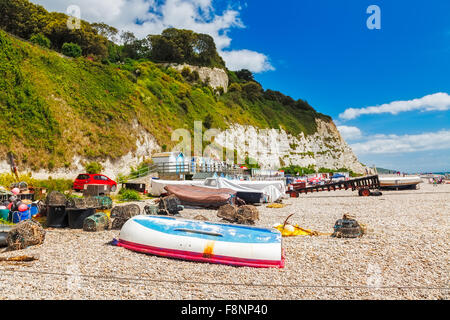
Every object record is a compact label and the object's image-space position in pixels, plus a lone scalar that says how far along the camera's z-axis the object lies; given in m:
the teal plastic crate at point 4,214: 9.84
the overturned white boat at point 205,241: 6.67
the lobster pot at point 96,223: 10.00
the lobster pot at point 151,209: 12.16
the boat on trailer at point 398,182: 32.53
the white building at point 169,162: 30.27
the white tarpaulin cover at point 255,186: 19.81
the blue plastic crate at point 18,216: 9.80
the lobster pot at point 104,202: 12.81
